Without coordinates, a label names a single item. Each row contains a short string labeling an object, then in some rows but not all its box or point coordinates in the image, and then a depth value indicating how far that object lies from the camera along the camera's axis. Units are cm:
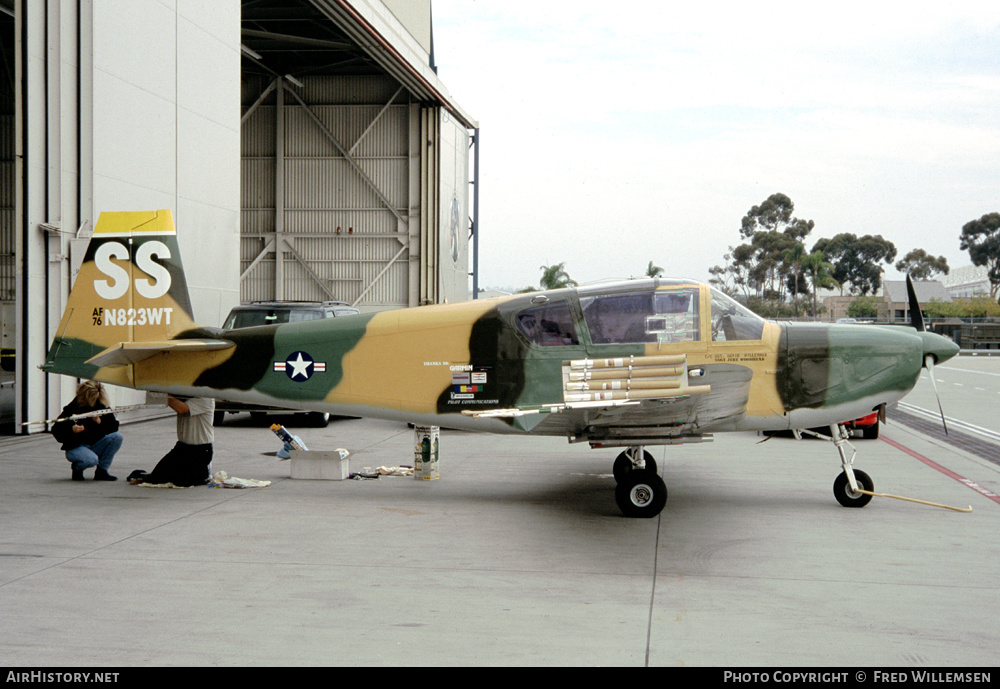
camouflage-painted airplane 777
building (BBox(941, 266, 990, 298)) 12950
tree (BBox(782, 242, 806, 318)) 8044
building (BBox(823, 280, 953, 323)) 8906
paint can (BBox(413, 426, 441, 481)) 975
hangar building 1275
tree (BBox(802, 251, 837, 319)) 8062
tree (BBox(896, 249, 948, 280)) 11381
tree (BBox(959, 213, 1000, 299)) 10569
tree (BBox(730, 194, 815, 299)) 8719
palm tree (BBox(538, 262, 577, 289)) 5703
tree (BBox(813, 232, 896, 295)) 10325
